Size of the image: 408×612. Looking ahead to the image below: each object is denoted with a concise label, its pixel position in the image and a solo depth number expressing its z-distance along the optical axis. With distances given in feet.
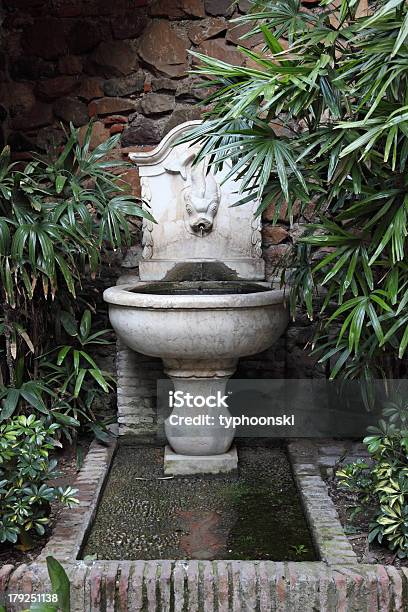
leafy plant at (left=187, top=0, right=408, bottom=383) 7.08
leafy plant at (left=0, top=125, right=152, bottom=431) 9.21
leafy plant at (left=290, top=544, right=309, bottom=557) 7.79
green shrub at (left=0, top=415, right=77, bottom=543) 7.32
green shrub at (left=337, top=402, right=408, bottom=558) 7.25
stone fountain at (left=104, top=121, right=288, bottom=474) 9.27
